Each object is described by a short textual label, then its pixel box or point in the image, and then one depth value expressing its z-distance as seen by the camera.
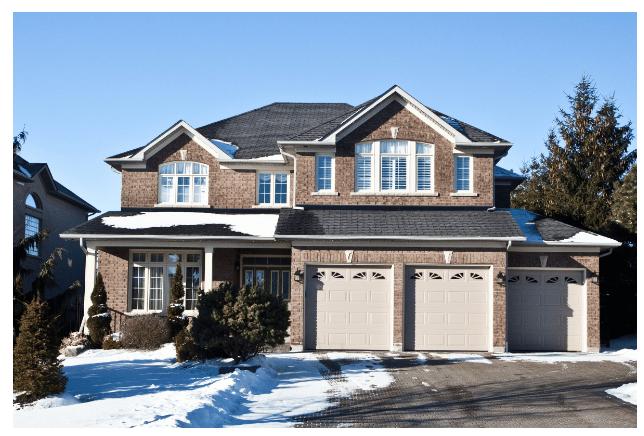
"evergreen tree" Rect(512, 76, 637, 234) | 23.42
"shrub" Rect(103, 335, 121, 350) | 17.14
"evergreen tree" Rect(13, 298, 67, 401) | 9.70
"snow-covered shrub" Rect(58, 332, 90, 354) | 17.27
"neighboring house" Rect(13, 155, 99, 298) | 24.06
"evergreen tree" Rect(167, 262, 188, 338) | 18.09
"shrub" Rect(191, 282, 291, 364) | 13.23
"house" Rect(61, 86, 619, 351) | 17.09
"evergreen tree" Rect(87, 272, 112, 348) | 17.94
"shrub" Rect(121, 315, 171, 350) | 17.00
